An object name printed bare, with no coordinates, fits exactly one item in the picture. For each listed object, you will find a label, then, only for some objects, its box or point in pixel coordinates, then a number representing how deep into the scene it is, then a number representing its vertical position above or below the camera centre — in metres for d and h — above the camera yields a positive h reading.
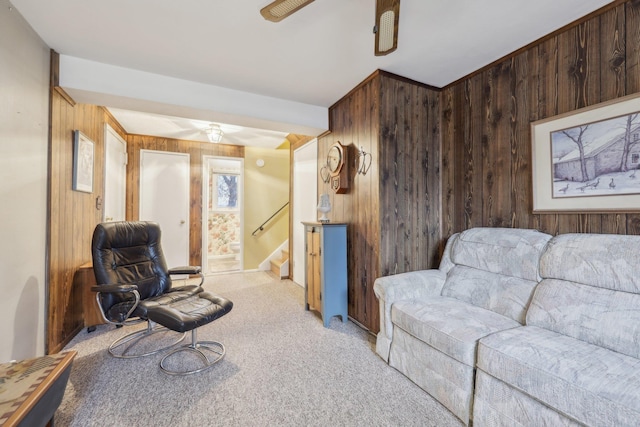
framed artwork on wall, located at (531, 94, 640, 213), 1.55 +0.37
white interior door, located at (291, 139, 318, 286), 3.78 +0.33
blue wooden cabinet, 2.67 -0.56
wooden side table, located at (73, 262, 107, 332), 2.48 -0.78
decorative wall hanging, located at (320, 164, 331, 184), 3.30 +0.55
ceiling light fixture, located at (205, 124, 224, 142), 3.76 +1.21
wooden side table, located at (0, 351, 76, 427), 0.88 -0.66
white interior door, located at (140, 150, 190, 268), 4.36 +0.31
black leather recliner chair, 1.88 -0.67
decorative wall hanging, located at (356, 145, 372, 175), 2.59 +0.55
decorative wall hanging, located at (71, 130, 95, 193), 2.44 +0.54
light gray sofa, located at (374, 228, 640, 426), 1.07 -0.63
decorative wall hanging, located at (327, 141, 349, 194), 2.86 +0.53
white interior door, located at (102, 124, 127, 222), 3.38 +0.57
